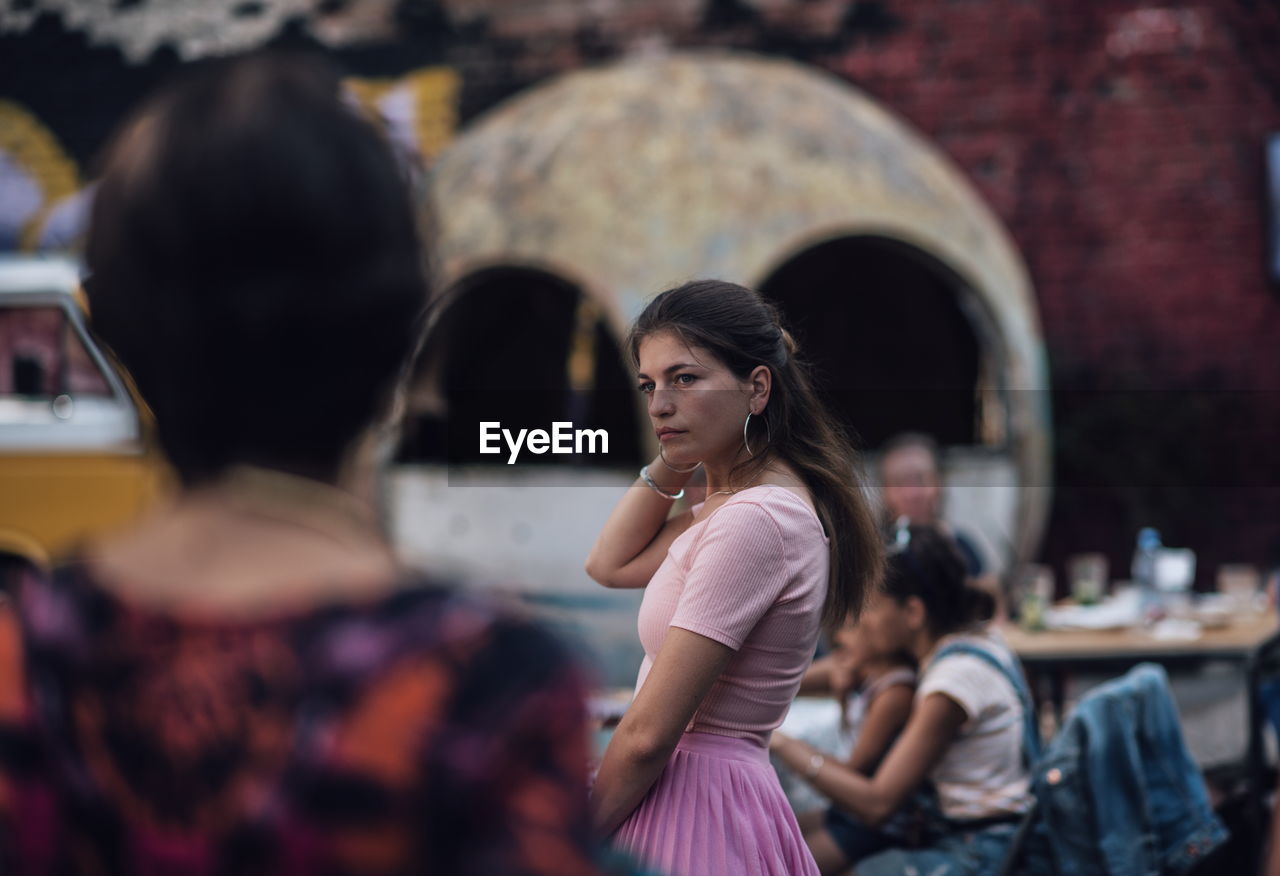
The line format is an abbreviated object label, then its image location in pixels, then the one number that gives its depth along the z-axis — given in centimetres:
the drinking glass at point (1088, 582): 566
